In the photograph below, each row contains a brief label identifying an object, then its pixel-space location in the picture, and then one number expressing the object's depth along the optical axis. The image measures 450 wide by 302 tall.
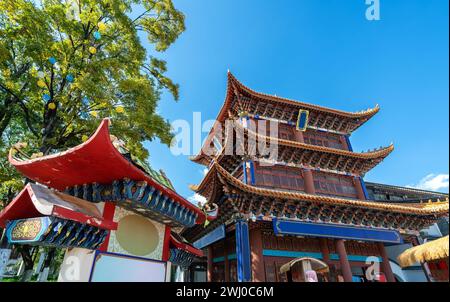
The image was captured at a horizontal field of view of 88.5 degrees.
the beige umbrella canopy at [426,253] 6.84
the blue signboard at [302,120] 14.56
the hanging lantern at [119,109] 7.45
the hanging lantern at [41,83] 6.70
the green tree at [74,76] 6.66
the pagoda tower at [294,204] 9.70
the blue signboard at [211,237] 10.72
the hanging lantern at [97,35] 7.74
